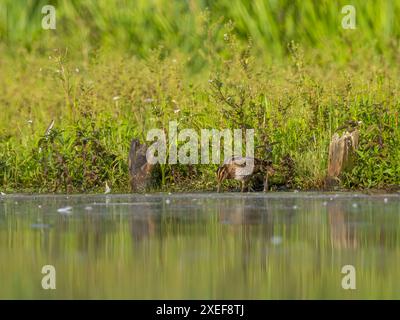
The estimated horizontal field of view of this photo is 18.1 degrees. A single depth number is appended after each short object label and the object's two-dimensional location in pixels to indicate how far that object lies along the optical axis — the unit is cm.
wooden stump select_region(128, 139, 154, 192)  1234
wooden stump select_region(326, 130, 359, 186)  1202
